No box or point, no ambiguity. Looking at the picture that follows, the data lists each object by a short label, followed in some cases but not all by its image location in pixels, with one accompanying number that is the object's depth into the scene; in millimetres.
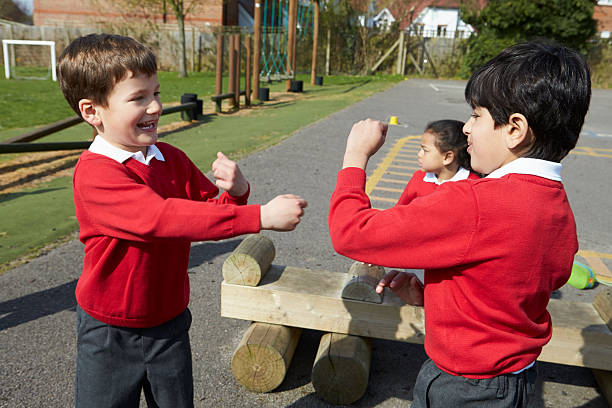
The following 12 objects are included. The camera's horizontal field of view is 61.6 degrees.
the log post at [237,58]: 13711
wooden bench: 2738
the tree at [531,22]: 24938
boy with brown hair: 1604
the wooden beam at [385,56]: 30595
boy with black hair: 1366
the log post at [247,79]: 14638
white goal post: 19078
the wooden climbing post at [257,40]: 14962
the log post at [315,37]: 21522
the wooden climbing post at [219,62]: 13781
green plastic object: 4516
